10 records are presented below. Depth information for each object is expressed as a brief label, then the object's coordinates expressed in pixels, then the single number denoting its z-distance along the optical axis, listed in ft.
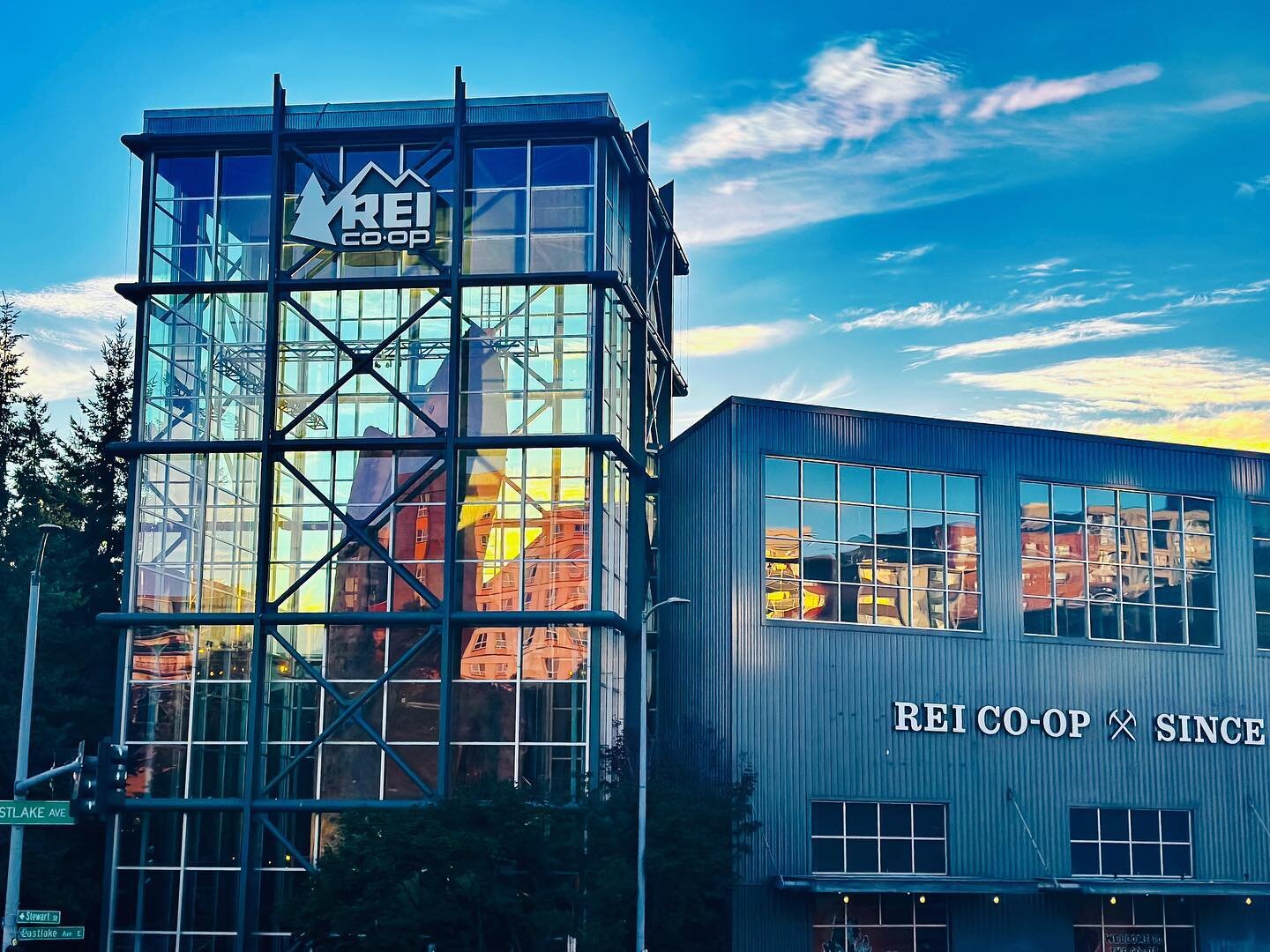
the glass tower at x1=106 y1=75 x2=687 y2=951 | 163.02
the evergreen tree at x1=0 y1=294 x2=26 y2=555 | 231.09
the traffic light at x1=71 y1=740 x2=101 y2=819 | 111.65
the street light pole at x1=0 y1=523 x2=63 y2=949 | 118.32
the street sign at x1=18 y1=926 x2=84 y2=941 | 116.37
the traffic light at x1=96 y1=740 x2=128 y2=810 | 112.06
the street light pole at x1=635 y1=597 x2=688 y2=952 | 136.46
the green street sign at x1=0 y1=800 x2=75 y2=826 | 116.57
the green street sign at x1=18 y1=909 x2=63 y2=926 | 115.24
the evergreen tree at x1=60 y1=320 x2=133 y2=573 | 229.66
